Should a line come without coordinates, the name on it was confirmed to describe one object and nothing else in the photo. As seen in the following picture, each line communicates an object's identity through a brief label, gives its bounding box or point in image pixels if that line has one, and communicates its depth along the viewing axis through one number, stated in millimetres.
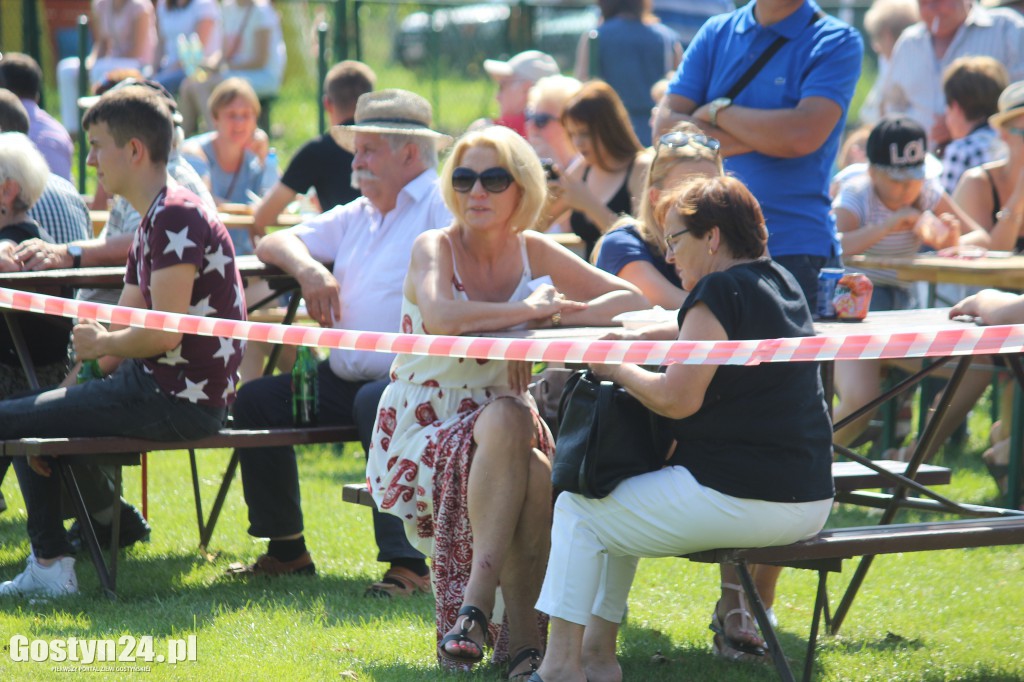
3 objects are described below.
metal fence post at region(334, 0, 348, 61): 26375
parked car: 29828
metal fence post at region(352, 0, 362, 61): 26597
